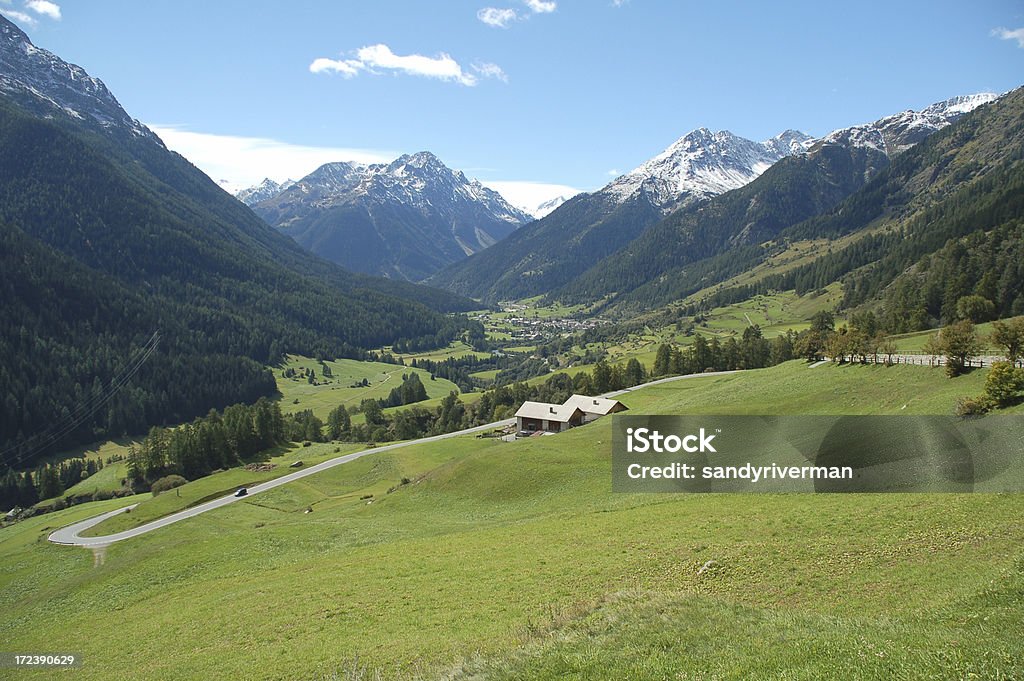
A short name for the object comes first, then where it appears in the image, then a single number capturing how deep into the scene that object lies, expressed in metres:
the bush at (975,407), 35.62
